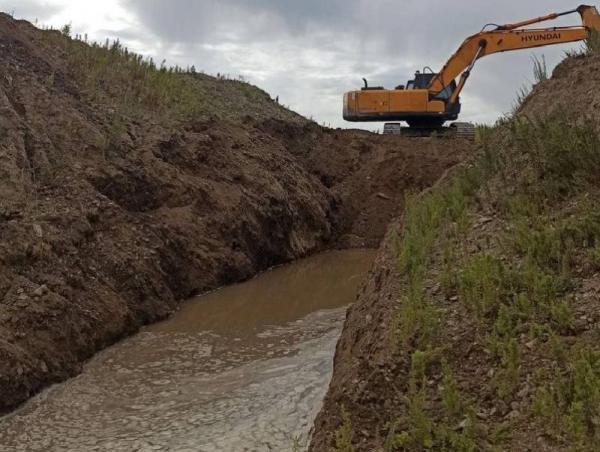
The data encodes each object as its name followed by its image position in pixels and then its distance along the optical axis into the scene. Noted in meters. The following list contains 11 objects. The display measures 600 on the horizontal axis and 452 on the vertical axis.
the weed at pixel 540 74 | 8.88
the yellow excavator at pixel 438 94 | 16.70
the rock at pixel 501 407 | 3.96
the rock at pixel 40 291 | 7.78
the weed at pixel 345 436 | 4.06
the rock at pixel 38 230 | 8.73
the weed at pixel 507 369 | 4.05
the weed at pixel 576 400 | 3.55
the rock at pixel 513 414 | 3.88
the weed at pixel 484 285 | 4.81
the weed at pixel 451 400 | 4.01
